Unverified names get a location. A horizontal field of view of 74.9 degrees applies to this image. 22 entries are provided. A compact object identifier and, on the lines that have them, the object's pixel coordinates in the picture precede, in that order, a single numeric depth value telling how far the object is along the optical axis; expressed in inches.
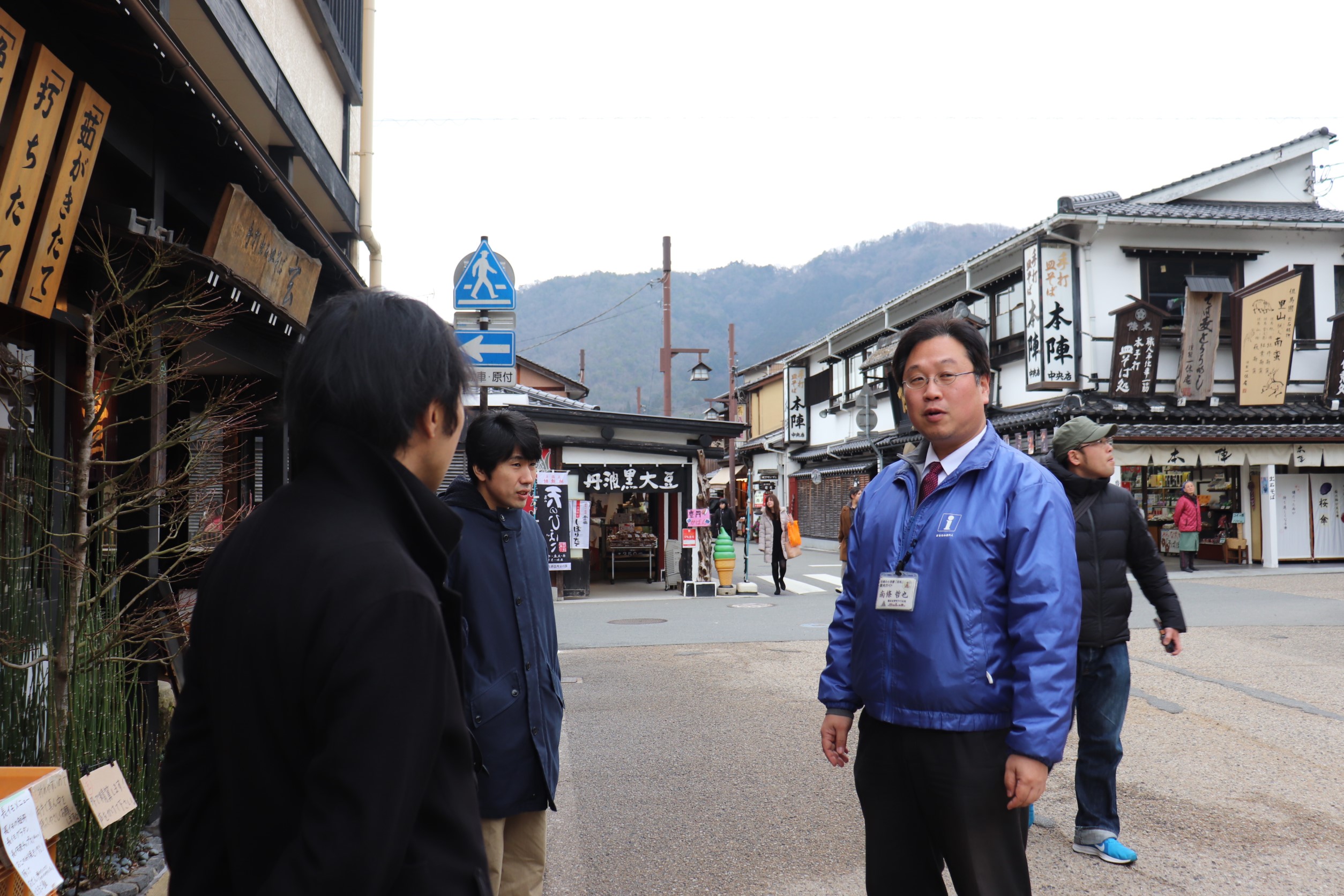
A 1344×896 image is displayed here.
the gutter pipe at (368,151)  469.7
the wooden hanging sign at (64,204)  149.9
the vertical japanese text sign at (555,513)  579.8
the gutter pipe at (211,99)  149.3
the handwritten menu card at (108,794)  123.9
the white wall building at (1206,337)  712.4
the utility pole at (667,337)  925.8
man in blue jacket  92.7
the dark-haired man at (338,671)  45.1
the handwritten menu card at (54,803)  108.7
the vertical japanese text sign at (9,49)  134.6
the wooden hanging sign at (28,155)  141.4
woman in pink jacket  703.7
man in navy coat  103.7
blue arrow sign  283.6
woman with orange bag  640.4
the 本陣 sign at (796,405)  1344.7
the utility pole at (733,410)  1222.9
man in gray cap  163.3
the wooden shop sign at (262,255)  231.9
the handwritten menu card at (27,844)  98.6
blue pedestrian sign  285.9
